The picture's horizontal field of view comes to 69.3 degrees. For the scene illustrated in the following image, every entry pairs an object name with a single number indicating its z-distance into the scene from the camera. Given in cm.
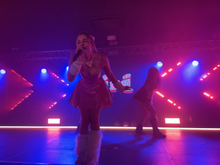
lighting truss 607
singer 178
